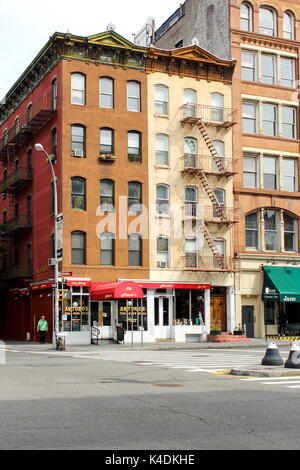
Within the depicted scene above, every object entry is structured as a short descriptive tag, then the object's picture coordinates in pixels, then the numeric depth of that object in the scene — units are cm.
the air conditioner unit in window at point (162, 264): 4320
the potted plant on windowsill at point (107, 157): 4194
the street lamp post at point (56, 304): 3425
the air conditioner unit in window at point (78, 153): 4134
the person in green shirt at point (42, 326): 3809
